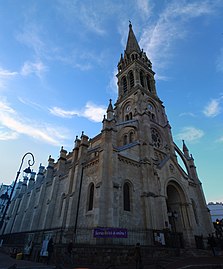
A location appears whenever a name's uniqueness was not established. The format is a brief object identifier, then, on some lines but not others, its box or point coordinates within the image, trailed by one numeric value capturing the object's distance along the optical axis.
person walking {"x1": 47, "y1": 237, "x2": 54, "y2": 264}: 13.08
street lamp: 15.20
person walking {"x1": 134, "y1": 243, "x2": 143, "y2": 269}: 9.80
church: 15.94
